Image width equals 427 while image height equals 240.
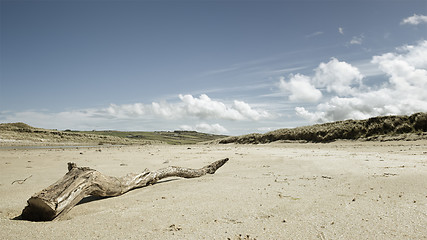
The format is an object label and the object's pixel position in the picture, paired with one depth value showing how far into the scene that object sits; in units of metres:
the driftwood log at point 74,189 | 3.96
